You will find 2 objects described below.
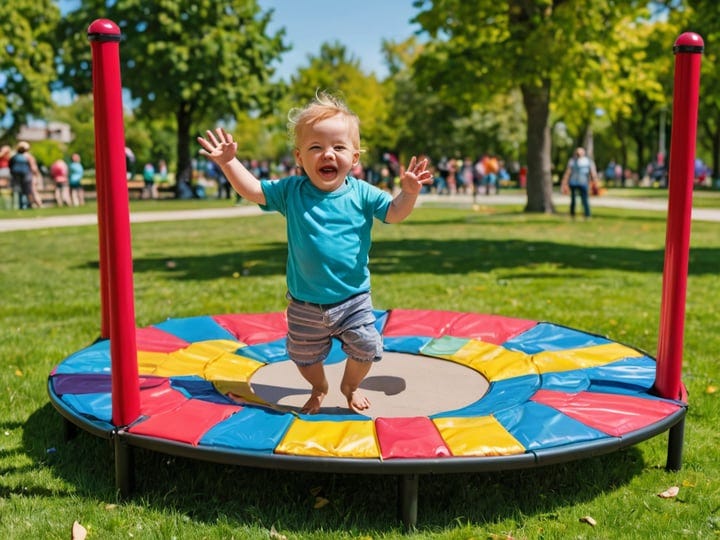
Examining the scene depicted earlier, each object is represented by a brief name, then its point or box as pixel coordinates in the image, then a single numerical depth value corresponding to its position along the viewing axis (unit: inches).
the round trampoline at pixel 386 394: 113.9
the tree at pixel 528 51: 639.1
